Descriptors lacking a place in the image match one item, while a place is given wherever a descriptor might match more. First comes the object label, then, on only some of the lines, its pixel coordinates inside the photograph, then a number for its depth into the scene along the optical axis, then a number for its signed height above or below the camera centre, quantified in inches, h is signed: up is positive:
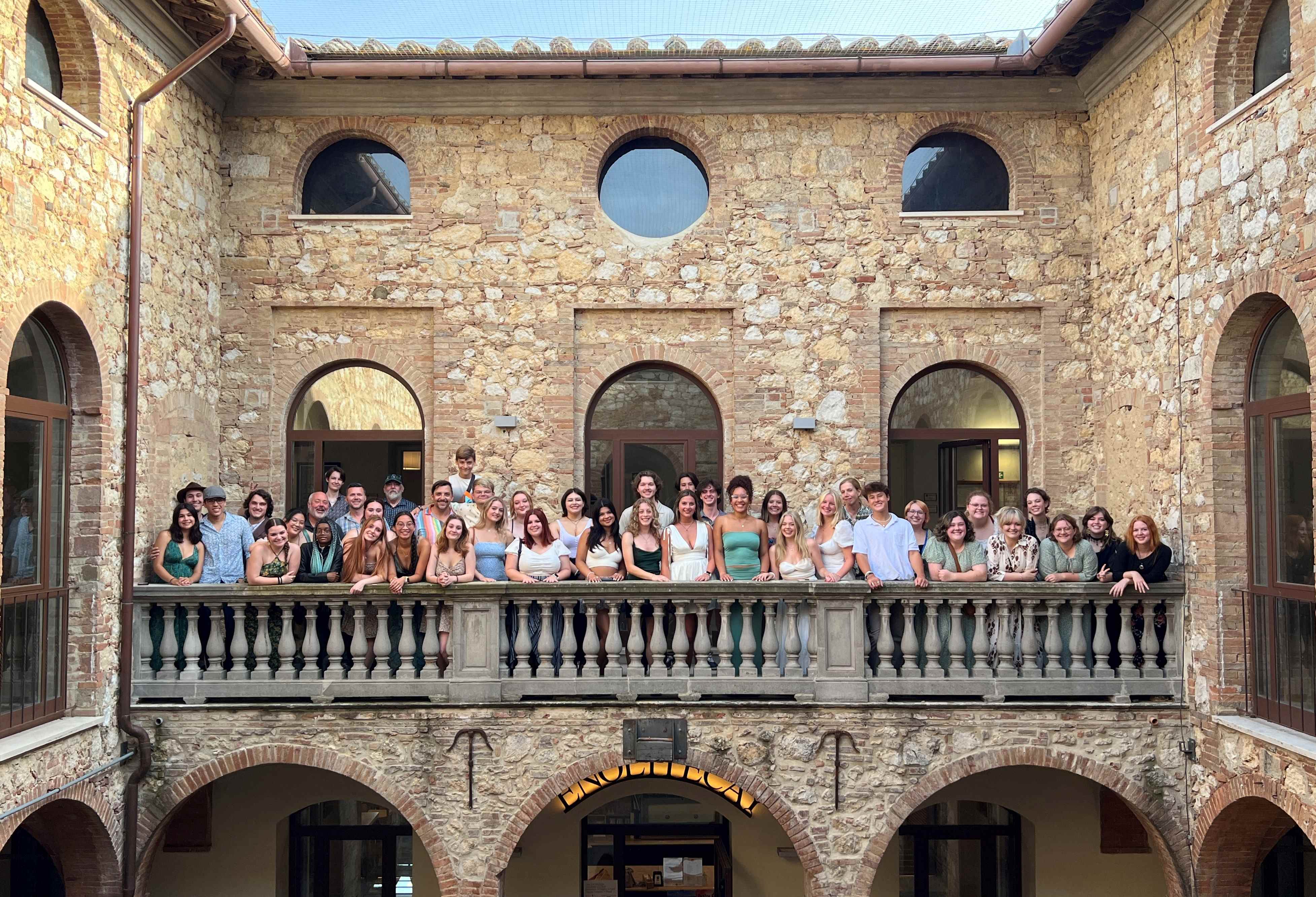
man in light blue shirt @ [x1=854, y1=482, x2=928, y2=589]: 337.4 -21.0
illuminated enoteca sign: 391.5 -112.5
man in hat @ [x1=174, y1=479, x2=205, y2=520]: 340.2 -4.5
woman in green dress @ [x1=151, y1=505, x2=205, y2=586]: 340.8 -23.3
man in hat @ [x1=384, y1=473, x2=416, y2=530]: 372.5 -7.4
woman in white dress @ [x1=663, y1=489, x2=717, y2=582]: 338.3 -22.3
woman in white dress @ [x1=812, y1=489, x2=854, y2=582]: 335.9 -20.4
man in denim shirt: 343.9 -20.4
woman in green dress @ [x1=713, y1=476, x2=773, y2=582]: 336.2 -20.8
